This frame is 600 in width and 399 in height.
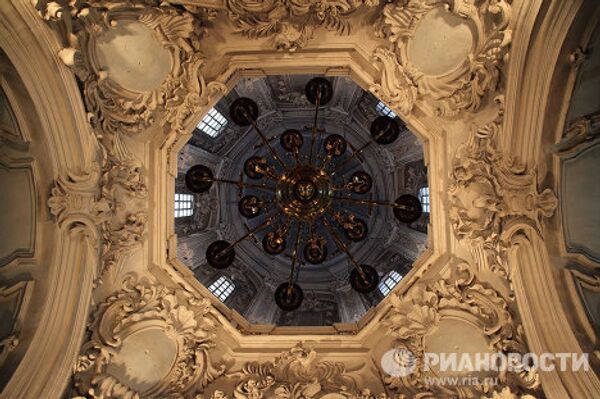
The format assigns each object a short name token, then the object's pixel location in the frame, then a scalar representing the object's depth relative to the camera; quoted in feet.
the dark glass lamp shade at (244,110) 34.30
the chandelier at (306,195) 34.14
